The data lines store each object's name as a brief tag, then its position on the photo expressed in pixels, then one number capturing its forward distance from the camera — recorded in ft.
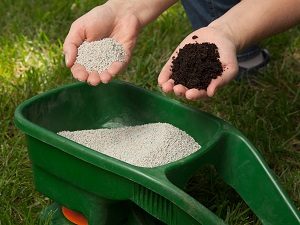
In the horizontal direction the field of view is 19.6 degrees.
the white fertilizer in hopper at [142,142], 4.40
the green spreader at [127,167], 4.00
